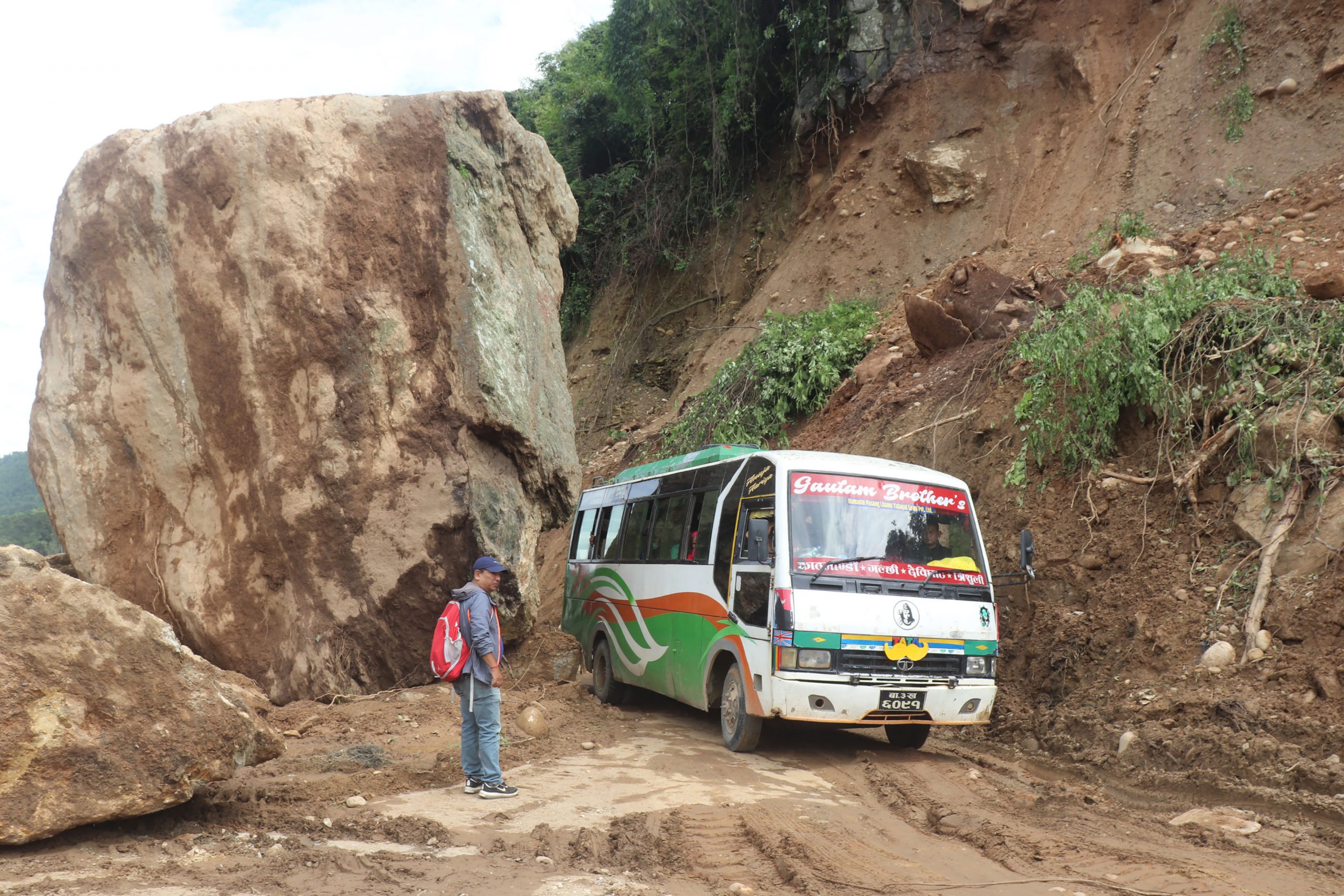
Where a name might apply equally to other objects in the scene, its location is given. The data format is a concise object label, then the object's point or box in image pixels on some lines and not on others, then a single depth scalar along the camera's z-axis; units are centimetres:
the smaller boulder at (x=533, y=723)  869
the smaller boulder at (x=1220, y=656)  755
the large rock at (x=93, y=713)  477
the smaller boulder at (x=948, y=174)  1727
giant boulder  977
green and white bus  754
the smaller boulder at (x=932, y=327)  1359
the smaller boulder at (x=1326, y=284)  926
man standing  645
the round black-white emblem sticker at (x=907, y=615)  768
